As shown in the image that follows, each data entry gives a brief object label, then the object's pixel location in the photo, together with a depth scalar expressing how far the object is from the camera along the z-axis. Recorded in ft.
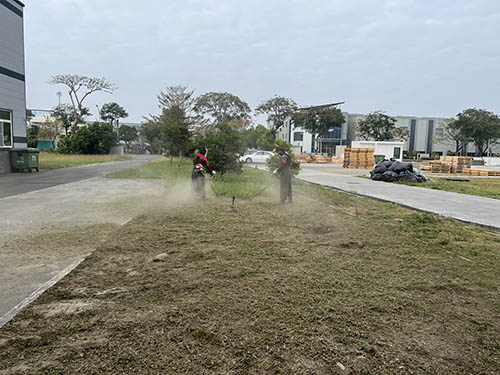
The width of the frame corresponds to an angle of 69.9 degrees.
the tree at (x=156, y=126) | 84.02
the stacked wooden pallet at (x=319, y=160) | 130.16
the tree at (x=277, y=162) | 35.71
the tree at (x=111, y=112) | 268.00
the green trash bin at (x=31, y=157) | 56.95
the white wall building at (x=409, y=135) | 255.91
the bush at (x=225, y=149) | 46.09
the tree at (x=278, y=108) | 195.42
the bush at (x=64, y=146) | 141.18
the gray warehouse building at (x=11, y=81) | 55.62
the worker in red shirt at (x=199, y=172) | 32.63
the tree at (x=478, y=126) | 186.09
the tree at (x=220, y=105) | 181.37
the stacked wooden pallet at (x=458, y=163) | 82.74
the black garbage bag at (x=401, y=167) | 54.13
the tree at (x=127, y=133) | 262.26
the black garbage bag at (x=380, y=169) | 56.41
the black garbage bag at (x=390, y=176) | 54.02
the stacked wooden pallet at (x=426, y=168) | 87.86
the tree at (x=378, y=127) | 213.05
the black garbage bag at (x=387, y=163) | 56.96
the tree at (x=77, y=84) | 159.88
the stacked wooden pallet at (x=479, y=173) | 80.02
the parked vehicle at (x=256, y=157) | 115.31
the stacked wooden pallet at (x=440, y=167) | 83.26
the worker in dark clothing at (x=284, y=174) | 29.73
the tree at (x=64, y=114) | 191.91
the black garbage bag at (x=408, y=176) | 53.22
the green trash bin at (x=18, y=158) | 56.65
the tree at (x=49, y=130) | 183.32
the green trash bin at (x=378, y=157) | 106.40
